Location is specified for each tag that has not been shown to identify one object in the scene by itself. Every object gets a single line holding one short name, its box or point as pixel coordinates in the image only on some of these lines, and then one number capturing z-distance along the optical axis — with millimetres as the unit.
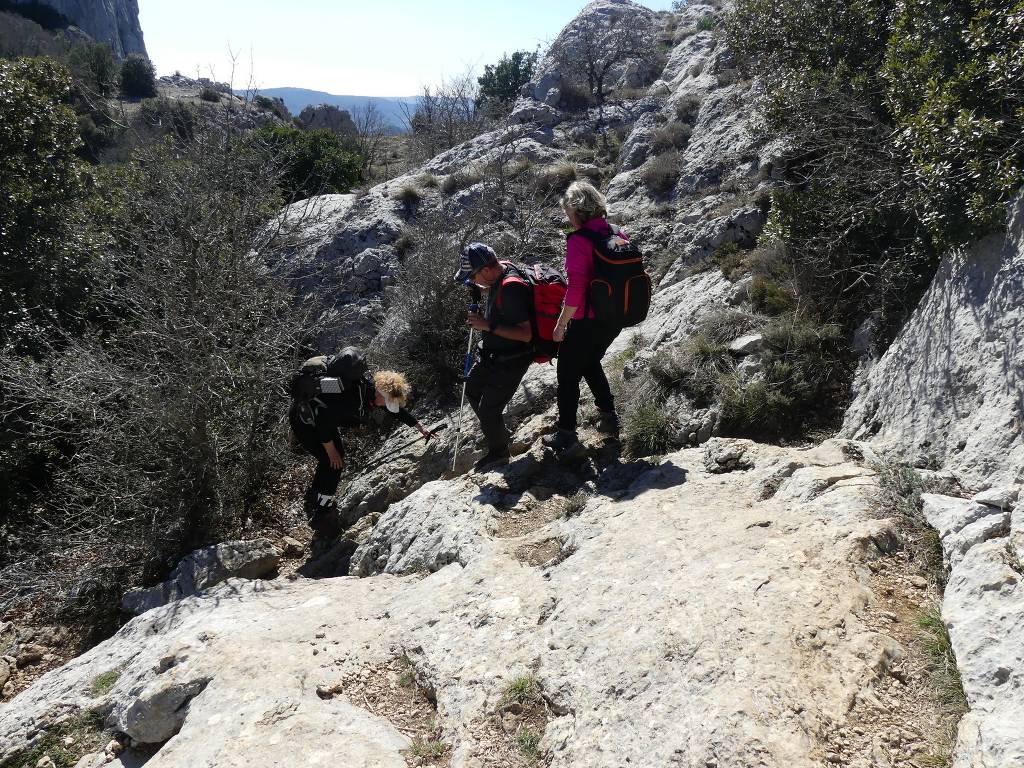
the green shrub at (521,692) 2975
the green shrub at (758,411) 4969
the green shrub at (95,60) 32812
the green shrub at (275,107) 40469
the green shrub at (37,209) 8453
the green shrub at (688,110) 12367
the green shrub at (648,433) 5070
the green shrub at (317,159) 18203
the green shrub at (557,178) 12586
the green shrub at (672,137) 11742
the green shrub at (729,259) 6753
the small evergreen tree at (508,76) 31016
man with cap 4816
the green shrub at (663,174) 10648
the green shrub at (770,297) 5754
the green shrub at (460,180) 13648
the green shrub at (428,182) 14031
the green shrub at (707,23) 17017
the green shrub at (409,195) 13395
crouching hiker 5969
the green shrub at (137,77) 39531
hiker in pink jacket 4395
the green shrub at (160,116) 11202
